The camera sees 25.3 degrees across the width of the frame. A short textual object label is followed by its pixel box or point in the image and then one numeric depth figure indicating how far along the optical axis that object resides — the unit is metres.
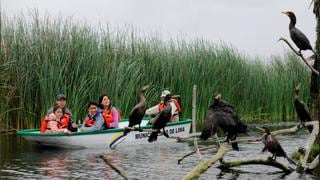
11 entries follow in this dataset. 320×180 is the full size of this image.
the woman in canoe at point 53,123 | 15.46
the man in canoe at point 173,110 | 17.31
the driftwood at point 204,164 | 8.84
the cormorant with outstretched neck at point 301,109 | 11.05
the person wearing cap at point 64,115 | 15.66
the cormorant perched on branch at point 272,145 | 10.54
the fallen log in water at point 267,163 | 10.86
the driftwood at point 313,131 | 9.90
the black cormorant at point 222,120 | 9.43
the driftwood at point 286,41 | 9.28
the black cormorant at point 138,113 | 12.47
